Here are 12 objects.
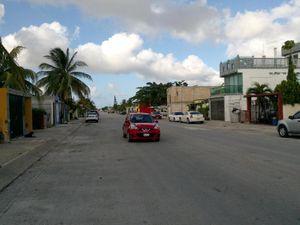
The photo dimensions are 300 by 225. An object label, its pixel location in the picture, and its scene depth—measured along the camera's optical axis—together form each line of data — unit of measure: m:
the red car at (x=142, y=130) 14.78
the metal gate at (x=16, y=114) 16.78
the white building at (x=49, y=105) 31.16
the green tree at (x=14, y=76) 11.24
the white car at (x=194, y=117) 33.66
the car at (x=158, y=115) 48.25
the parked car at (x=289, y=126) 15.90
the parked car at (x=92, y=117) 40.20
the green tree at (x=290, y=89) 23.87
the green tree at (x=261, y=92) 28.03
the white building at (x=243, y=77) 33.04
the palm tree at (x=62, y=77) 35.01
